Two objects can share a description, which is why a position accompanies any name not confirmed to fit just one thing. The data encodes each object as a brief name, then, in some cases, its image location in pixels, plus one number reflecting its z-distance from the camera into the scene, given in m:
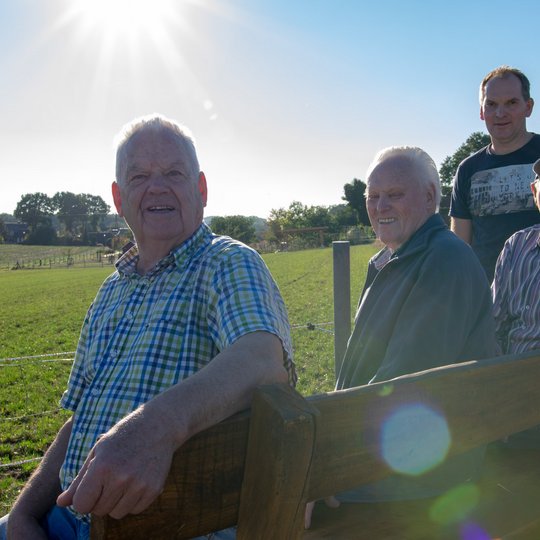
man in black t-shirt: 3.67
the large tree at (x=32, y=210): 123.07
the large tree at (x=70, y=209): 129.62
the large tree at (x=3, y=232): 117.29
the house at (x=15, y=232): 122.76
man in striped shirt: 2.69
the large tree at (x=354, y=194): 84.06
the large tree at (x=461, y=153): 67.56
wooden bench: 1.08
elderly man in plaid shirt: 1.15
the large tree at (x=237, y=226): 88.25
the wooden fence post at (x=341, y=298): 4.77
